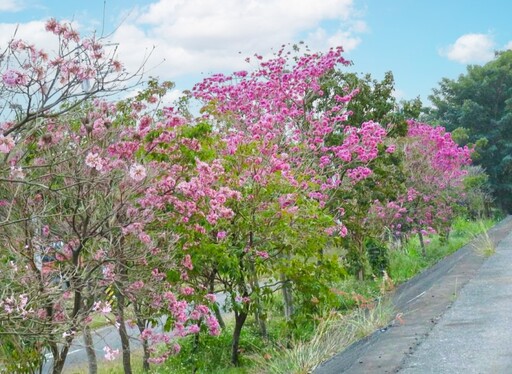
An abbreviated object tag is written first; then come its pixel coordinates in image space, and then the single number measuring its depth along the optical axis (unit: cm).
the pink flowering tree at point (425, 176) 2209
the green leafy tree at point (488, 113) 3972
